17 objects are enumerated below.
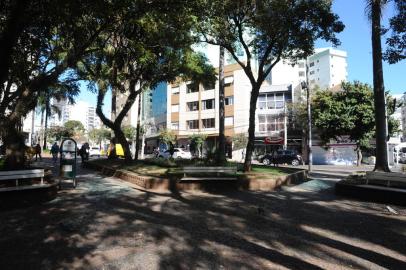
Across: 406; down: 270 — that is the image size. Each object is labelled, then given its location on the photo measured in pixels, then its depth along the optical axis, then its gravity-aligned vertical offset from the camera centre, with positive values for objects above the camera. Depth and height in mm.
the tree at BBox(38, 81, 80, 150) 23306 +4448
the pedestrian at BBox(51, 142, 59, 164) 26231 +521
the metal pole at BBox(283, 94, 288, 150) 47031 +3237
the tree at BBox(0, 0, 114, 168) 6594 +3124
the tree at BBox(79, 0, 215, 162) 11324 +4556
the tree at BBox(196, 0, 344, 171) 15094 +5253
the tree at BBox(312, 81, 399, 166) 36594 +4171
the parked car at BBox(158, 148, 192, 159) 41609 +671
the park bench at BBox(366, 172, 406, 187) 11445 -517
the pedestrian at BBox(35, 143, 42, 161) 29900 +663
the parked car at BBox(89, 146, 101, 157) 53047 +992
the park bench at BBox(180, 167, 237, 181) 13523 -429
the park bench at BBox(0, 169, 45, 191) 9602 -401
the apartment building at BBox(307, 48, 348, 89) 116688 +28176
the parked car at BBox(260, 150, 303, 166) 38969 +278
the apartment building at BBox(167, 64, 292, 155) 50375 +6921
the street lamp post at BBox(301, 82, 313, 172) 30325 +2878
